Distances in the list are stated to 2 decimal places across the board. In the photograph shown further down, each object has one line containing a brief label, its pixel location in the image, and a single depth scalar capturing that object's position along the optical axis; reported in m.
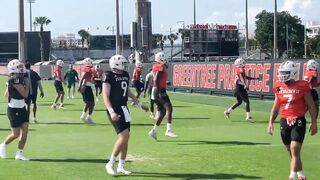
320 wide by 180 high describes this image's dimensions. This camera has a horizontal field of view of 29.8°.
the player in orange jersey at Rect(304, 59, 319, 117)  15.67
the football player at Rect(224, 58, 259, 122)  18.48
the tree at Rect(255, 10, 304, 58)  92.88
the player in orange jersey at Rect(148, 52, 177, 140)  14.17
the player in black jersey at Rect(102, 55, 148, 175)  9.45
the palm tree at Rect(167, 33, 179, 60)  120.25
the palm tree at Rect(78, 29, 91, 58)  136.56
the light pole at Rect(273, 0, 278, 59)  43.23
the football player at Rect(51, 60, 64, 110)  24.49
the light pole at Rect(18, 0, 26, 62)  28.39
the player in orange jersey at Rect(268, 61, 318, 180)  8.58
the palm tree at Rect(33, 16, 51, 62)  116.00
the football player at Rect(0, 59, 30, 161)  11.13
